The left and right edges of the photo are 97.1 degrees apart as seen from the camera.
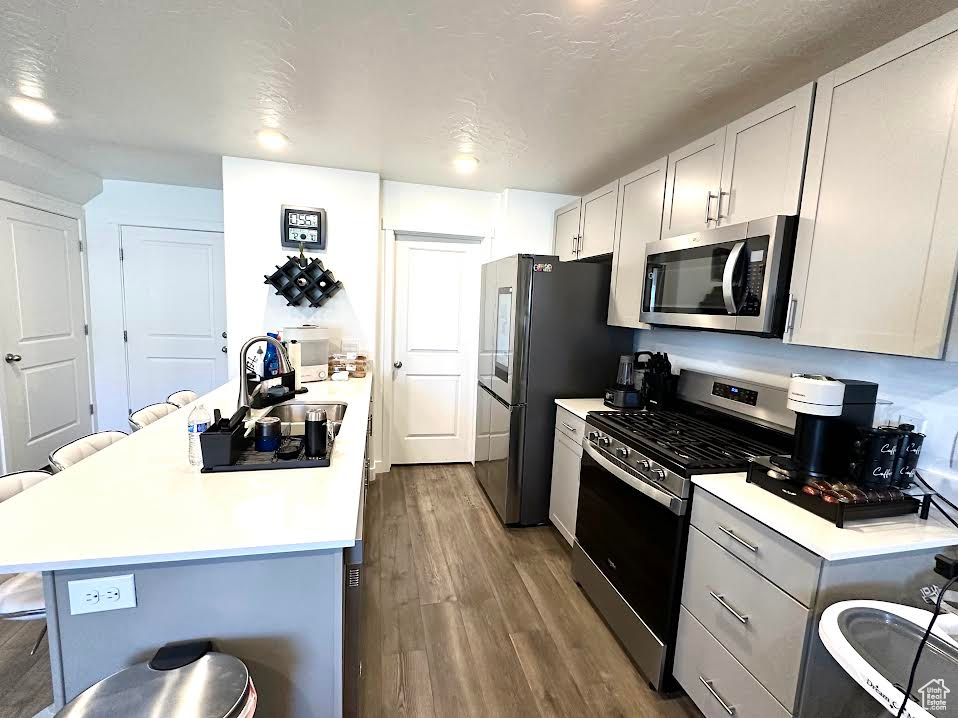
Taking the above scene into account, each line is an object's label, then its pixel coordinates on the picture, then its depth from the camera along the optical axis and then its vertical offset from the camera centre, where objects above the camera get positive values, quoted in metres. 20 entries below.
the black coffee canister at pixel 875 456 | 1.28 -0.37
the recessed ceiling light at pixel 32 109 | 2.16 +0.96
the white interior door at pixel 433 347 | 3.64 -0.33
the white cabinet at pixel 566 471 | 2.45 -0.94
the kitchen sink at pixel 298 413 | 2.19 -0.56
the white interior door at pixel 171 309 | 3.77 -0.11
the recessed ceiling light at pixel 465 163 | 2.77 +1.00
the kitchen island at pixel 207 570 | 0.96 -0.64
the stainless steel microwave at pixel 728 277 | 1.55 +0.20
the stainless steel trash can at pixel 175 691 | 0.81 -0.78
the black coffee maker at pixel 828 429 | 1.35 -0.32
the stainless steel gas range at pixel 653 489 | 1.58 -0.70
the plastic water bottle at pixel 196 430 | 1.39 -0.43
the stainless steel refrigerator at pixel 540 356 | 2.61 -0.25
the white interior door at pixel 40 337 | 3.04 -0.36
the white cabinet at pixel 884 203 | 1.13 +0.39
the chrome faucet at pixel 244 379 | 1.70 -0.32
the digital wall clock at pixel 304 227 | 3.01 +0.55
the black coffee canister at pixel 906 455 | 1.29 -0.37
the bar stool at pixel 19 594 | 1.31 -0.95
